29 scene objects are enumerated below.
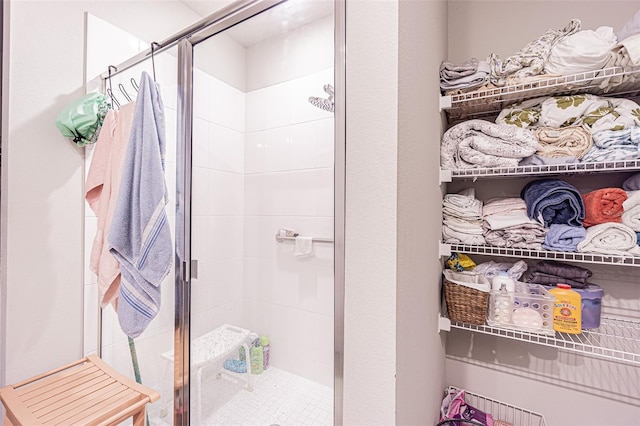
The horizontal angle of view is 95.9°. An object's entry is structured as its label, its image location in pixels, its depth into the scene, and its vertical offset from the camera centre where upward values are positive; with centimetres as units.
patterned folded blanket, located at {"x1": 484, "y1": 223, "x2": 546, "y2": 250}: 106 -7
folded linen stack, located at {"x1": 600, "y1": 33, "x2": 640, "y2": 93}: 89 +50
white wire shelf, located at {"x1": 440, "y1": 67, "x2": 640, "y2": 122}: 97 +47
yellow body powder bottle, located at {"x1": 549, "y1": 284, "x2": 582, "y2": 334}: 97 -32
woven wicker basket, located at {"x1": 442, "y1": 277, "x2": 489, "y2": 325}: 106 -33
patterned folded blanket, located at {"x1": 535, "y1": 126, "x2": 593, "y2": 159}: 99 +27
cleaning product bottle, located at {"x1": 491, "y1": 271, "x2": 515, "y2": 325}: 107 -30
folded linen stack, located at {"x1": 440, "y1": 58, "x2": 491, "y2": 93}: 113 +56
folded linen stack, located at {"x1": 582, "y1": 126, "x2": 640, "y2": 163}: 92 +23
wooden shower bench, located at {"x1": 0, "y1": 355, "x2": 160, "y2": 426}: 86 -60
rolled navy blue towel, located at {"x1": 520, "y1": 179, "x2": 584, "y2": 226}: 103 +5
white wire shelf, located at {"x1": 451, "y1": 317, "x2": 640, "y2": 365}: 101 -44
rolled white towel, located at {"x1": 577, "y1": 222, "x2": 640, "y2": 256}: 92 -8
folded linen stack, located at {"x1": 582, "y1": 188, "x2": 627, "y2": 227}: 98 +4
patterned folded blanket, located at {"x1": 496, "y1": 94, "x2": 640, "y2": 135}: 98 +38
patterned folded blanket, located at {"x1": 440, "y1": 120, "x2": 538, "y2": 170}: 106 +27
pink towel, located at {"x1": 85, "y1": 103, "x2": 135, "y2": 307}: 98 +11
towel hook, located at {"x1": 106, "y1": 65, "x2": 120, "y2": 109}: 123 +53
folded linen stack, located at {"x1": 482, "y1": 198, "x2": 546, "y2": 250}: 106 -3
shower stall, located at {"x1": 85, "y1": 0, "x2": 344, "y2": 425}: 106 -3
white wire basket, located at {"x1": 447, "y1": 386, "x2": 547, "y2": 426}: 125 -87
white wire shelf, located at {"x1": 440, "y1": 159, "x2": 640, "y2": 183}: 94 +17
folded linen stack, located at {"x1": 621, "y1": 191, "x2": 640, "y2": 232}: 94 +2
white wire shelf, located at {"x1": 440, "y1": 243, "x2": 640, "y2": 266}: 93 -14
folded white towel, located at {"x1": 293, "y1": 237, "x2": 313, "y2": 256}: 106 -11
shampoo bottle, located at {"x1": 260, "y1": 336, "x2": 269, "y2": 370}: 113 -52
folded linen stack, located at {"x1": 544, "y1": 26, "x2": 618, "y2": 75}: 95 +56
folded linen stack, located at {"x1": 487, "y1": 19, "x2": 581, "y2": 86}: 105 +59
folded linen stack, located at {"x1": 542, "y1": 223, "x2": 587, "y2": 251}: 100 -7
